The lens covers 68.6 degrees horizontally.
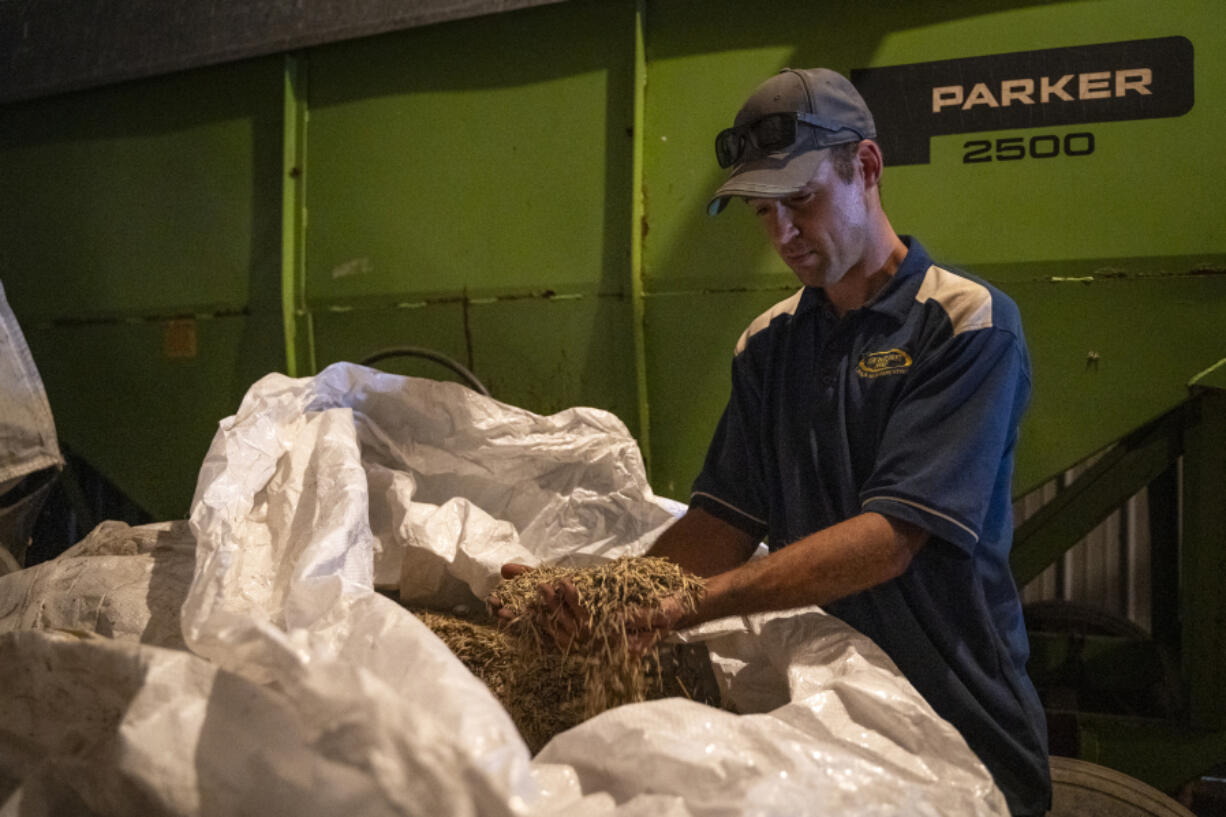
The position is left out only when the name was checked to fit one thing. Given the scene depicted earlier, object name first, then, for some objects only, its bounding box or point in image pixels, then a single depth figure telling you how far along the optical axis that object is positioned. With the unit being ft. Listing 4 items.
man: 3.91
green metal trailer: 6.18
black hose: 7.09
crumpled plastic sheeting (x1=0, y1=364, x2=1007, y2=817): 2.78
